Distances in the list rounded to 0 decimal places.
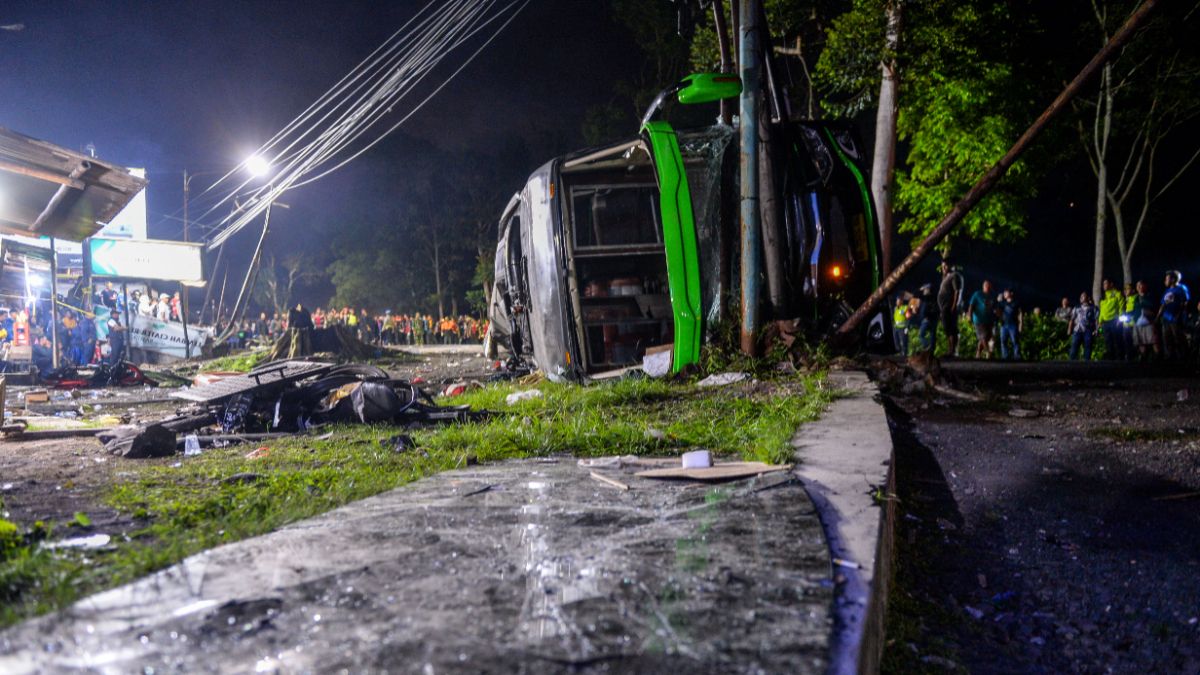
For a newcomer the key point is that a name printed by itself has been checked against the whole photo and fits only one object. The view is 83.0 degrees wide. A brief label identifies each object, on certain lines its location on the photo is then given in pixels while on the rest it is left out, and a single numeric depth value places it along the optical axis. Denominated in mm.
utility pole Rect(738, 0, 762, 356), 7074
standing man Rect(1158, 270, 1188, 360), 11117
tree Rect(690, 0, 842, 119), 14336
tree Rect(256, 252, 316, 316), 44438
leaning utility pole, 5309
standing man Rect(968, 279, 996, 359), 12453
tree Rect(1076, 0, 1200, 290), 15102
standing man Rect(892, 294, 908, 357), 14250
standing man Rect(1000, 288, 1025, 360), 13164
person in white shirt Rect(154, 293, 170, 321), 25367
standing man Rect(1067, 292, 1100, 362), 12609
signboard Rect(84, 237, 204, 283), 24797
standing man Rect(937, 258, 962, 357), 11164
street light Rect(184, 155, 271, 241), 15594
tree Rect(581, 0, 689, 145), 20891
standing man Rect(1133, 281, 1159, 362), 11367
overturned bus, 6938
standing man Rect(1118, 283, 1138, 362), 11633
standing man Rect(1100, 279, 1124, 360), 12414
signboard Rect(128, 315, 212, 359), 22734
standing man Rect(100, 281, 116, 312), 22891
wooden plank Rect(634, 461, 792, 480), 2963
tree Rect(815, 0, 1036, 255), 11688
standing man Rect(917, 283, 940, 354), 11883
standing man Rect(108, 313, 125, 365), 16203
